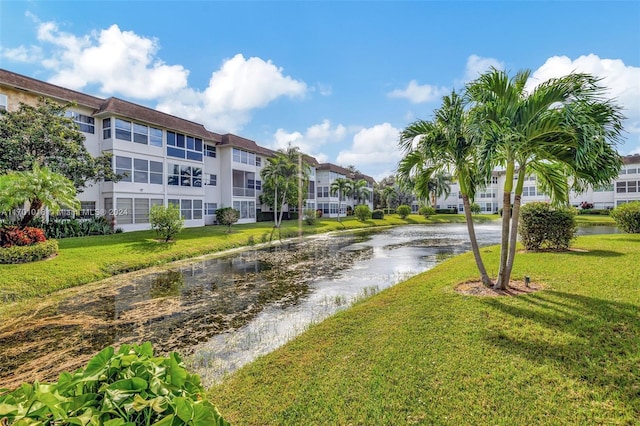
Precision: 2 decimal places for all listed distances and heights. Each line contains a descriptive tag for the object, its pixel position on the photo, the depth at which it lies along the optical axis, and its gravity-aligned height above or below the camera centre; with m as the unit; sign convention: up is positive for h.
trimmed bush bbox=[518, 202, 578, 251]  12.33 -0.77
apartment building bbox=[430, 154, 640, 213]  47.69 +2.17
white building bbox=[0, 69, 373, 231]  20.81 +4.42
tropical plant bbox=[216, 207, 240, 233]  27.61 -0.61
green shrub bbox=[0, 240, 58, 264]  11.60 -1.60
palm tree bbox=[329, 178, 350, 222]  53.31 +3.72
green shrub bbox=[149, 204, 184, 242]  18.03 -0.66
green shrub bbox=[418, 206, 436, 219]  52.62 -0.79
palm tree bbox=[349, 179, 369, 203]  58.03 +3.24
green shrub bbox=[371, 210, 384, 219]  47.72 -1.10
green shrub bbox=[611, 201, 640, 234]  16.31 -0.59
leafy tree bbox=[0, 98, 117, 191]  15.37 +3.45
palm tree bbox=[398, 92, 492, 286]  7.62 +1.43
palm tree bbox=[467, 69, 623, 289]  6.04 +1.51
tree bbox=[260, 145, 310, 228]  30.86 +3.75
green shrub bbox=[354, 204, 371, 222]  42.53 -0.57
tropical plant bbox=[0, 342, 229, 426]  1.41 -0.91
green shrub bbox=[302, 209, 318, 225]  36.28 -1.02
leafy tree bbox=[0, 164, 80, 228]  12.46 +0.82
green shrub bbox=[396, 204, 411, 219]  49.56 -0.55
